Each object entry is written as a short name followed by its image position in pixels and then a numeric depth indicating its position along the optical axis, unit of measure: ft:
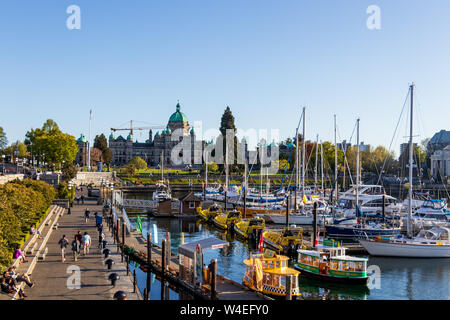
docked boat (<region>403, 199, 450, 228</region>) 159.46
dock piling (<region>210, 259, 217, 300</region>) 71.15
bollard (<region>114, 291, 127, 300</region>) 64.95
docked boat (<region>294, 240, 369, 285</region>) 97.66
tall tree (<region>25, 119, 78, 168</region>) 348.59
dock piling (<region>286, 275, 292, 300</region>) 65.24
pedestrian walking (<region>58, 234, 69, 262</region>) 92.58
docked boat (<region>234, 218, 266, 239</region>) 149.38
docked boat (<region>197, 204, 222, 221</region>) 194.70
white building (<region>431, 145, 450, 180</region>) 455.22
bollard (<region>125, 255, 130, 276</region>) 101.08
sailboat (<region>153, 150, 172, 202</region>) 261.09
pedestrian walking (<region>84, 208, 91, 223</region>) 154.41
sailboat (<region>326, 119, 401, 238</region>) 147.84
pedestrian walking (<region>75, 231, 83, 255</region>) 100.94
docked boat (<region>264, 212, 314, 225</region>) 177.99
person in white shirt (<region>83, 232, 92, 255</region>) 101.71
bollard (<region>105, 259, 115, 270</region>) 88.38
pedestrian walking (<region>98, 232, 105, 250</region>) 109.70
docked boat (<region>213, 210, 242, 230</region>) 171.54
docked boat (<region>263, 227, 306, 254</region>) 126.00
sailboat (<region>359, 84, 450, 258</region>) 125.80
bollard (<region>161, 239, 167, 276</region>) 90.27
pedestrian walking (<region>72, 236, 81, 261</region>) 94.68
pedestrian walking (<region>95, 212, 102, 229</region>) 137.28
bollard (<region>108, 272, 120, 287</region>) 76.54
